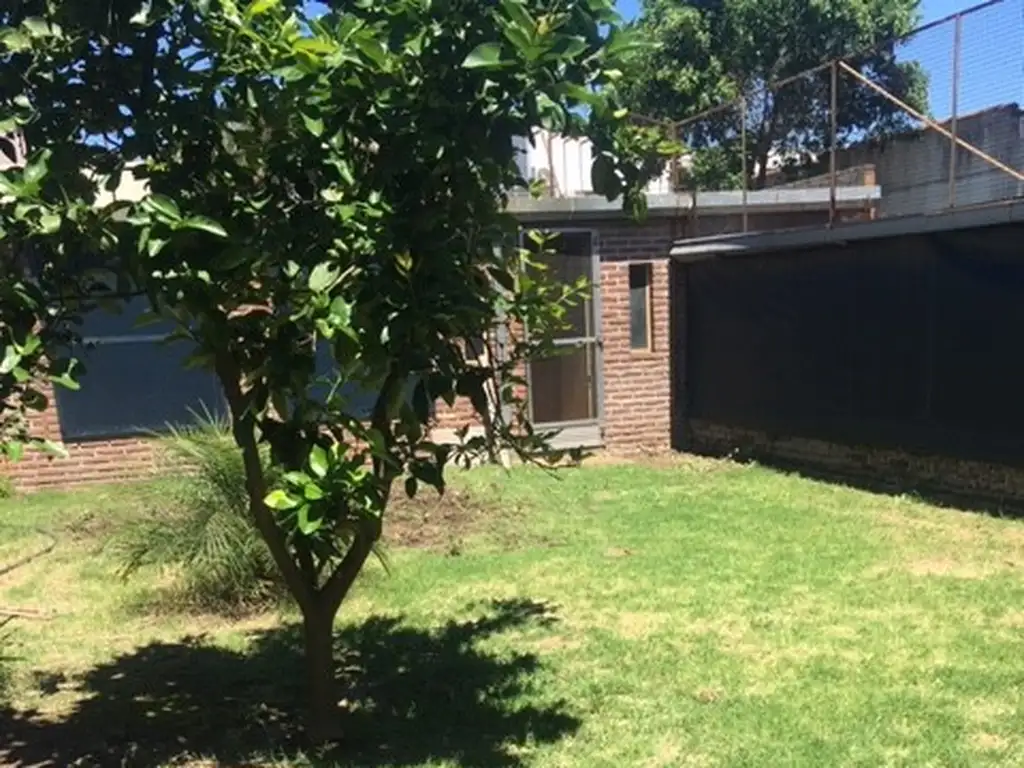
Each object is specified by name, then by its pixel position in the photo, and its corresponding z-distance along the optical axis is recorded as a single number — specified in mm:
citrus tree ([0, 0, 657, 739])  2572
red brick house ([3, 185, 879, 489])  9812
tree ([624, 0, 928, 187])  19688
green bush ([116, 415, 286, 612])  5539
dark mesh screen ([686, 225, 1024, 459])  7477
